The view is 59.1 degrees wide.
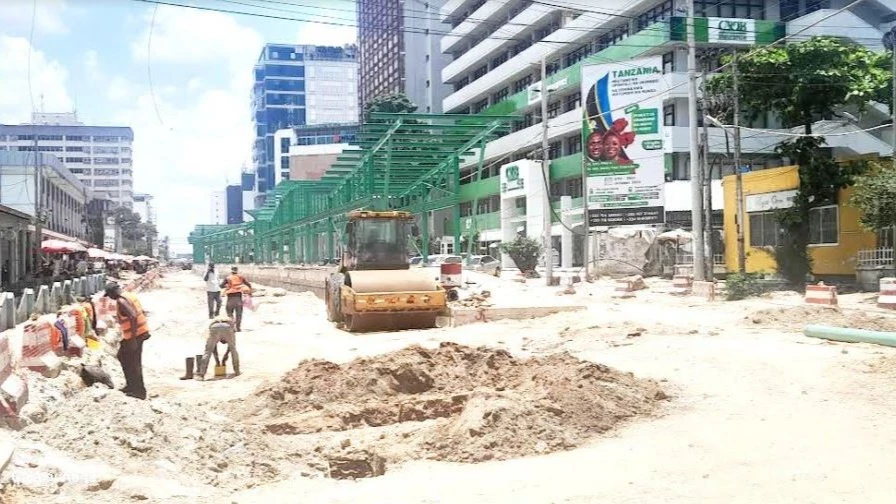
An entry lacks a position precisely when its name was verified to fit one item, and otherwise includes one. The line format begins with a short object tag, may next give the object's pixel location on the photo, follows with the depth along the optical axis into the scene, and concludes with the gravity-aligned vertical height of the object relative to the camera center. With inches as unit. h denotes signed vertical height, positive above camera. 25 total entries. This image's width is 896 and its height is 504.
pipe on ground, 440.2 -50.1
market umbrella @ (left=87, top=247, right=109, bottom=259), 1830.8 +23.6
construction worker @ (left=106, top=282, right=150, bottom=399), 367.6 -36.2
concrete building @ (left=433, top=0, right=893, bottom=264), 1566.2 +424.7
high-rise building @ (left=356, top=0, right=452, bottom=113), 3336.6 +985.0
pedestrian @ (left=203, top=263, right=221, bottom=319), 810.8 -27.0
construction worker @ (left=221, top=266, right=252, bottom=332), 687.7 -25.8
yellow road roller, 687.1 -21.0
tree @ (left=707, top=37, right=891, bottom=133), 949.2 +211.6
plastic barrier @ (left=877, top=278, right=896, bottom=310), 709.9 -41.6
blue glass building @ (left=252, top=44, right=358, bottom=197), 5851.4 +1280.5
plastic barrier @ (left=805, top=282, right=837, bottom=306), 727.7 -41.4
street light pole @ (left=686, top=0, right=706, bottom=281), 971.3 +92.6
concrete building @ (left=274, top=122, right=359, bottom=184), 4466.0 +741.7
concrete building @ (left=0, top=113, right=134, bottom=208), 4434.1 +692.2
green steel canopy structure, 1250.6 +171.3
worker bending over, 471.8 -45.0
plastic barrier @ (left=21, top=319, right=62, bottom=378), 369.7 -41.3
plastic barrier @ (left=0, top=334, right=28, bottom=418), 264.5 -43.6
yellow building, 953.5 +31.2
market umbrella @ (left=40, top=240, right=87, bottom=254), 1432.1 +32.5
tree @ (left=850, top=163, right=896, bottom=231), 783.7 +50.1
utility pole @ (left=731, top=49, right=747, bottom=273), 1004.7 +83.5
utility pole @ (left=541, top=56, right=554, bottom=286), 1234.7 +75.9
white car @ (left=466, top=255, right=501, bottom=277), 1555.1 -19.5
